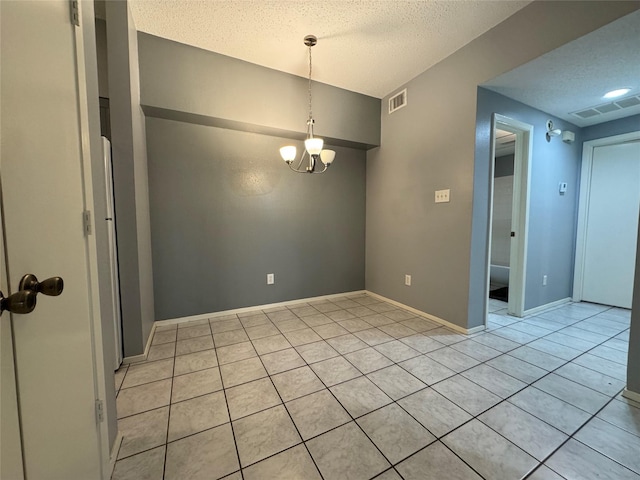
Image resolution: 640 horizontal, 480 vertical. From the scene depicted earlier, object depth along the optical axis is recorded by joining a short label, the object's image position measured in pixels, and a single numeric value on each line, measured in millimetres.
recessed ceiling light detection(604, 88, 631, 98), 2449
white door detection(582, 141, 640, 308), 3158
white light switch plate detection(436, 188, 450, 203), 2680
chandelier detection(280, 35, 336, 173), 2311
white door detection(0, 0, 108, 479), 625
